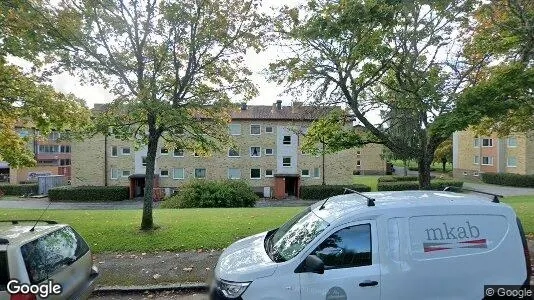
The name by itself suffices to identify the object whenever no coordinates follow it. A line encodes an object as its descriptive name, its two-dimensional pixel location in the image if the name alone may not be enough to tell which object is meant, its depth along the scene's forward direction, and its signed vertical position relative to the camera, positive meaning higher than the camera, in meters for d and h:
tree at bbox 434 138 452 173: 55.75 +0.83
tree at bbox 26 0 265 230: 9.31 +2.73
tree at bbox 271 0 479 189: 9.48 +2.97
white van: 3.98 -1.20
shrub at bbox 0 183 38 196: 38.44 -3.85
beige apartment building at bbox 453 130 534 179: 41.34 +0.18
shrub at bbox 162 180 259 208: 22.86 -2.67
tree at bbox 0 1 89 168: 9.23 +2.03
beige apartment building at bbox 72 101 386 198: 37.97 -0.85
